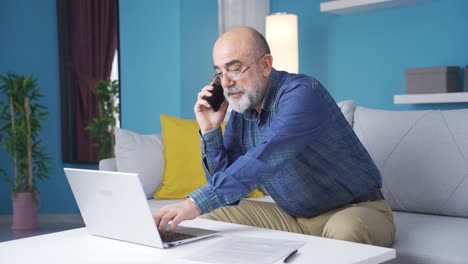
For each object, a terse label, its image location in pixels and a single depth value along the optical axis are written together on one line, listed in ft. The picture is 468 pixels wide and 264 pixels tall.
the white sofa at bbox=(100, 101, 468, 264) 8.07
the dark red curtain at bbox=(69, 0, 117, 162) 17.46
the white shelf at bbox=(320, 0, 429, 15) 11.98
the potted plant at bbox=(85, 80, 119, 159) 17.13
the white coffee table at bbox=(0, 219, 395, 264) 4.55
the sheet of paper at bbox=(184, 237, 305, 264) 4.42
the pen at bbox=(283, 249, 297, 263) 4.41
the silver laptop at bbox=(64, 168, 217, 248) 4.87
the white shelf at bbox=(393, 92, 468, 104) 10.86
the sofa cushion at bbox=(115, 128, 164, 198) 10.30
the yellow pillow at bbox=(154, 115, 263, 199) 10.23
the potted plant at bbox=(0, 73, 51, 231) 15.85
